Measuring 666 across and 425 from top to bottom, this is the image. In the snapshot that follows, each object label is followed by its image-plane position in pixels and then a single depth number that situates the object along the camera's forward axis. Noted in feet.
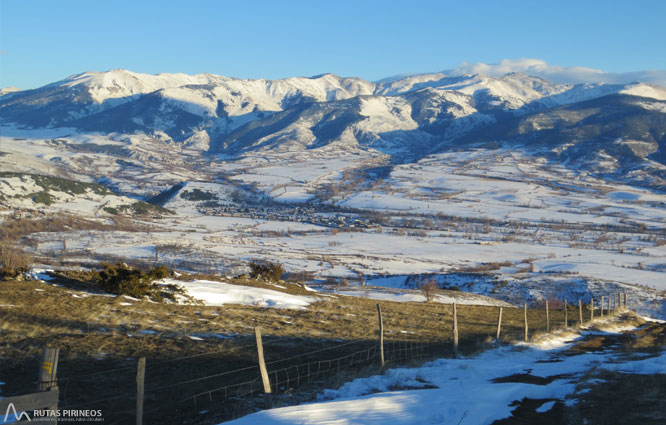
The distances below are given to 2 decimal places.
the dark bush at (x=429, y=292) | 150.41
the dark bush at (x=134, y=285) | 74.18
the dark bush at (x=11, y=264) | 74.69
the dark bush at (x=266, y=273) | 119.65
